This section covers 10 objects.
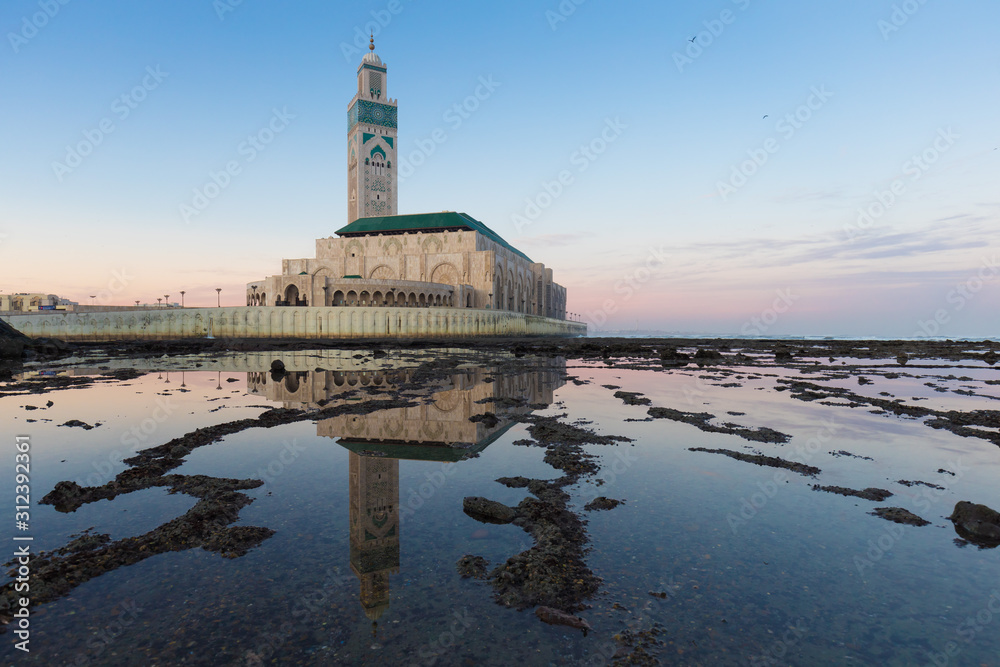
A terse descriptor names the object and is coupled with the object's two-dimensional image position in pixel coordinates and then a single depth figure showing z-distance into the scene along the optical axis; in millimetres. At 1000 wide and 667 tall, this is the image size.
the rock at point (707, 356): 26791
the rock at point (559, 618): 2859
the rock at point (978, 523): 4147
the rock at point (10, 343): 24781
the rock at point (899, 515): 4439
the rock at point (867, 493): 5083
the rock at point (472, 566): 3441
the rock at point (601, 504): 4766
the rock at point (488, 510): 4512
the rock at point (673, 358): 24703
